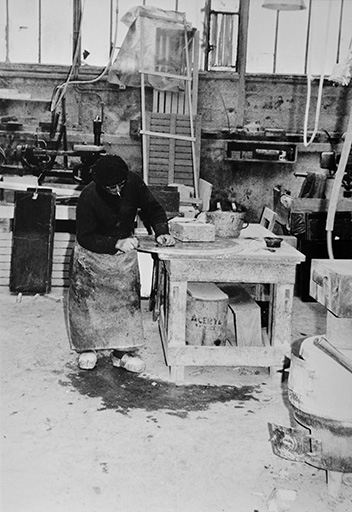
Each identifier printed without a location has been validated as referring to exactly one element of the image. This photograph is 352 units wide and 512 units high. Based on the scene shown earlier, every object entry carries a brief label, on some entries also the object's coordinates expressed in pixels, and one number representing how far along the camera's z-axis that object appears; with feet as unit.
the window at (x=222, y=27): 29.40
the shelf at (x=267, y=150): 28.30
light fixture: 14.25
